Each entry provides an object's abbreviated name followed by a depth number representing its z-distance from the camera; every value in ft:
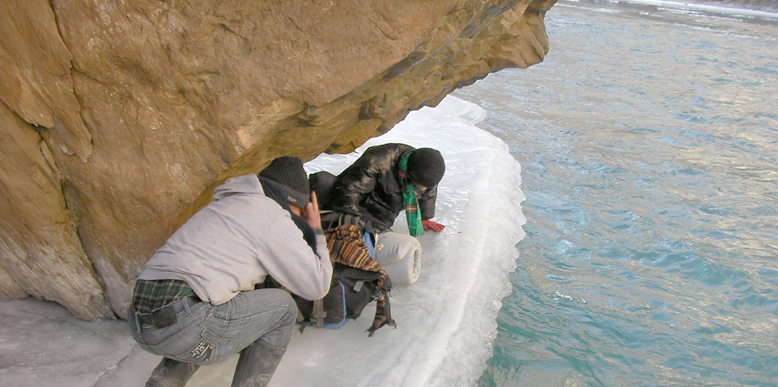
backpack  10.43
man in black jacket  13.16
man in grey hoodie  7.56
